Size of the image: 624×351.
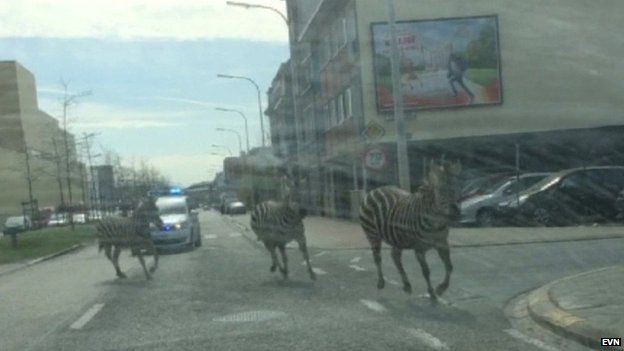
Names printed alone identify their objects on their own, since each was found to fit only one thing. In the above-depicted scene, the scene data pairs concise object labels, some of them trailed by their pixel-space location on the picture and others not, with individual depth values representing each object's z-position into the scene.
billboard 36.62
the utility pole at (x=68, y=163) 43.62
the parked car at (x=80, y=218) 61.97
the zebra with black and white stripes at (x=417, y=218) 11.45
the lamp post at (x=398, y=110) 22.97
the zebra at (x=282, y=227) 16.09
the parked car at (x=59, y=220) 60.94
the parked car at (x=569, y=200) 26.06
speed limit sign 23.66
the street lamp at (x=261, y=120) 55.72
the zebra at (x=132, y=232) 18.53
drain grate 11.07
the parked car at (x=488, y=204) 27.55
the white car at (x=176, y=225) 27.23
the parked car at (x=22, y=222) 55.42
